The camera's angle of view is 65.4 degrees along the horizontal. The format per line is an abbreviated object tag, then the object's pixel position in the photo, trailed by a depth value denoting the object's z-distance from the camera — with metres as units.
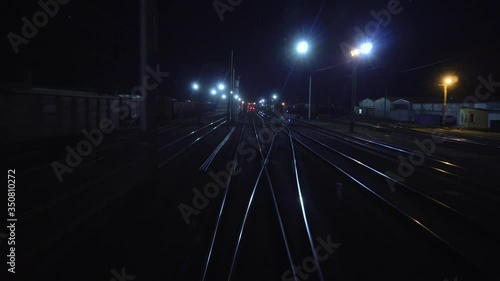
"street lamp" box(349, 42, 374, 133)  28.97
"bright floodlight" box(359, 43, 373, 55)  28.73
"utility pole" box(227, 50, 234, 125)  39.66
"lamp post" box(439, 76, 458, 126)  47.84
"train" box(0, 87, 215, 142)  14.91
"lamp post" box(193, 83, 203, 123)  77.45
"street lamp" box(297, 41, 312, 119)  44.99
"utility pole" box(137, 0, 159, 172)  10.55
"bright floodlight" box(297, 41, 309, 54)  44.97
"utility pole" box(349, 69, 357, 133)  30.09
